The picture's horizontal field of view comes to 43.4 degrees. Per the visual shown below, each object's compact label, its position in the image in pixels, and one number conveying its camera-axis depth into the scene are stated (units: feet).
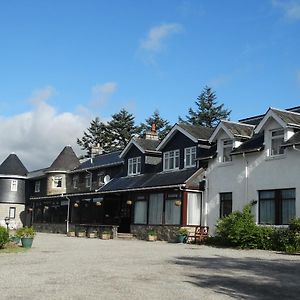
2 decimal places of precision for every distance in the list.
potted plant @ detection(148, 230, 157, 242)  77.11
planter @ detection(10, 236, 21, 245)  57.84
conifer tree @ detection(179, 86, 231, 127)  192.39
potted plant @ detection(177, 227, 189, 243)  71.08
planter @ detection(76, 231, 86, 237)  93.08
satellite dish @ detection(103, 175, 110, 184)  106.24
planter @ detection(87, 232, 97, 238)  89.19
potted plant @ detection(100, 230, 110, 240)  83.68
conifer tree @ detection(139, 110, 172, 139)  205.74
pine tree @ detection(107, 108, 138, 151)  208.47
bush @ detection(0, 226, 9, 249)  50.94
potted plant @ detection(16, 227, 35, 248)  55.38
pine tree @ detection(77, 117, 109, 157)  209.83
